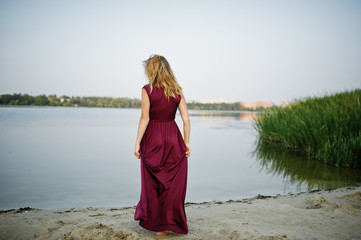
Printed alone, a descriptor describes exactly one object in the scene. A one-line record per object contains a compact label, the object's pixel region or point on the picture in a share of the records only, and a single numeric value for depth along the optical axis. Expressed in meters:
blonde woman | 3.11
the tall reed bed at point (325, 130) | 8.06
